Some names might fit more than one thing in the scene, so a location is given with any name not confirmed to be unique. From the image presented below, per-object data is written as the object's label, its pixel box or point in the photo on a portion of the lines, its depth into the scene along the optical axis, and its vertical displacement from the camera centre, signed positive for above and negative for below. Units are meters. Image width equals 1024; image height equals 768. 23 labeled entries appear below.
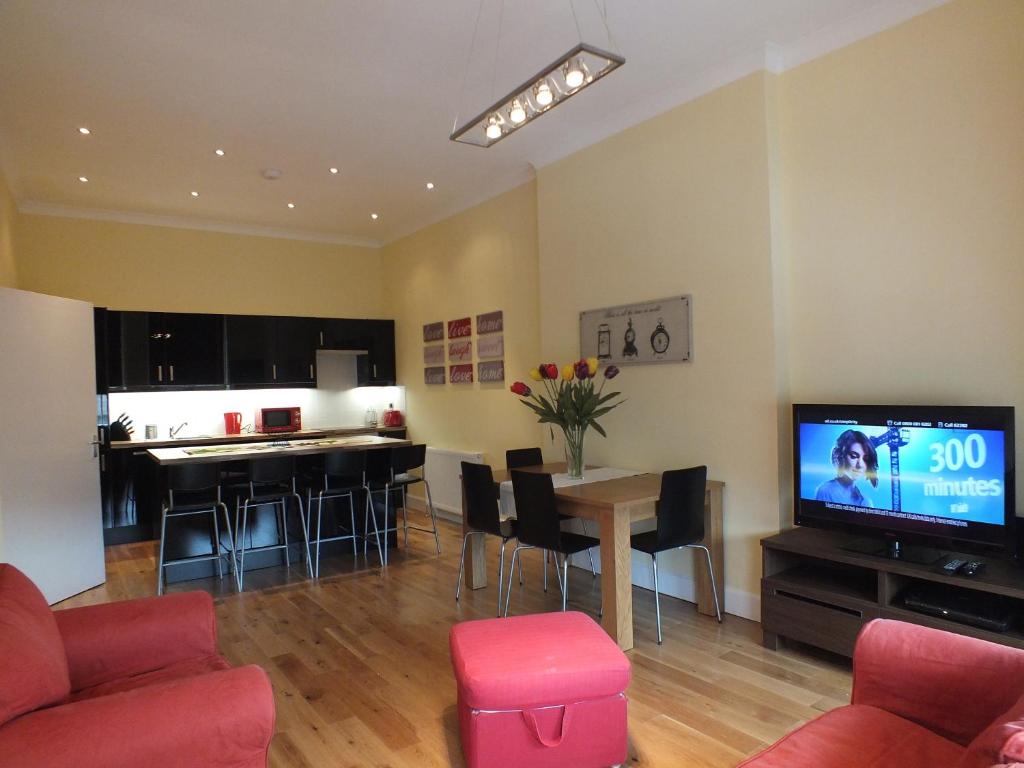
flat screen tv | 2.70 -0.47
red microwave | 6.99 -0.29
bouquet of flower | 3.94 -0.14
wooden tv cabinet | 2.66 -0.99
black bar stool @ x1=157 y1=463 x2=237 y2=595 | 4.31 -0.72
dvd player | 2.58 -0.97
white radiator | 6.40 -0.91
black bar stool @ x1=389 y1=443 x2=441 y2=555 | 5.12 -0.58
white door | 4.03 -0.28
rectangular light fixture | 2.51 +1.22
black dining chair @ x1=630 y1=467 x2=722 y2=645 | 3.40 -0.71
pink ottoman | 2.18 -1.07
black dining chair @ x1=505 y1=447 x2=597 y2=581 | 4.64 -0.53
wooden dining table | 3.31 -0.76
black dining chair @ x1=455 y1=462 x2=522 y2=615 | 3.90 -0.72
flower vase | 4.00 -0.43
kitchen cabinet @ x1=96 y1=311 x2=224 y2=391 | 6.25 +0.45
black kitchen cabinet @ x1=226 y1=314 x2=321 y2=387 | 6.84 +0.45
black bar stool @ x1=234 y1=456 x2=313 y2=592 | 4.62 -0.74
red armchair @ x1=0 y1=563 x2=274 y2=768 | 1.48 -0.76
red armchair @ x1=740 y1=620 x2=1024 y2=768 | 1.62 -0.88
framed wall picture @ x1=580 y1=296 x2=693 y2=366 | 4.04 +0.31
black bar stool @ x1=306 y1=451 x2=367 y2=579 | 4.86 -0.70
